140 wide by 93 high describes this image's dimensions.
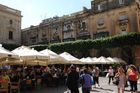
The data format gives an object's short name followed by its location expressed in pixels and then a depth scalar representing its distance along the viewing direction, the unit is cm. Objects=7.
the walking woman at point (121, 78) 554
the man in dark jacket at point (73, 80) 444
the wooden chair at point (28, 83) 670
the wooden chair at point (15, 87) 560
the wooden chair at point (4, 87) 514
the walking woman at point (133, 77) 564
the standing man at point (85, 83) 438
